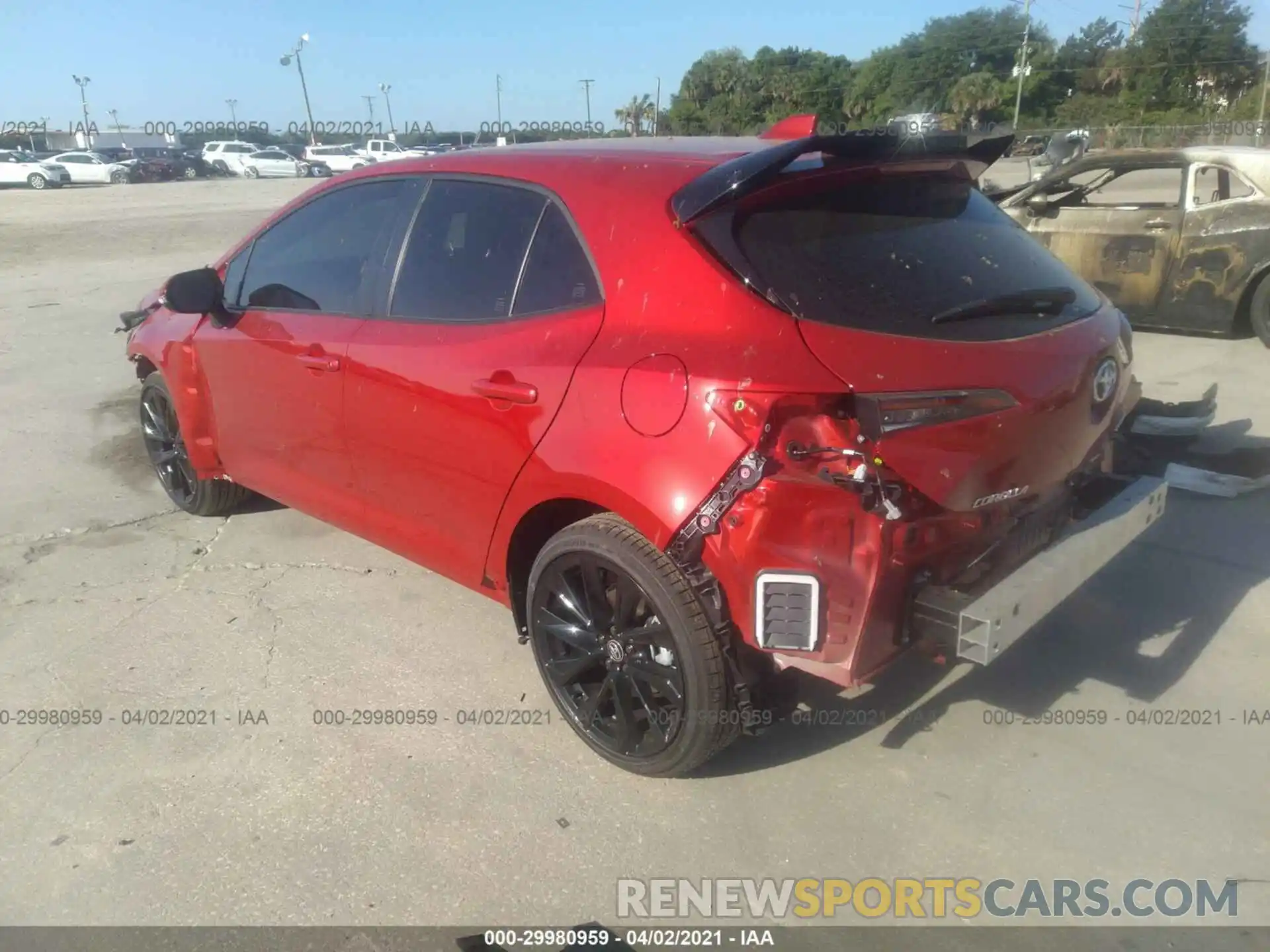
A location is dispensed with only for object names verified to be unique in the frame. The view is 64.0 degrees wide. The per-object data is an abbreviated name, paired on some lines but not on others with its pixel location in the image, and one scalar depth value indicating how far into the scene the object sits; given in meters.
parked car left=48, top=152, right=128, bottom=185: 43.47
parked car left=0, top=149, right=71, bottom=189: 41.00
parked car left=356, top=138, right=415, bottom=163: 49.76
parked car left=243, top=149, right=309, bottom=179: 48.31
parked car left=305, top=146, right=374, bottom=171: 48.53
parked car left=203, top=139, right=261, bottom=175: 51.47
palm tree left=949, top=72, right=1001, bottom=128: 46.03
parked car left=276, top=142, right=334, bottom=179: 46.75
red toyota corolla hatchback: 2.52
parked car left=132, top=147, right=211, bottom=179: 47.91
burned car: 7.80
